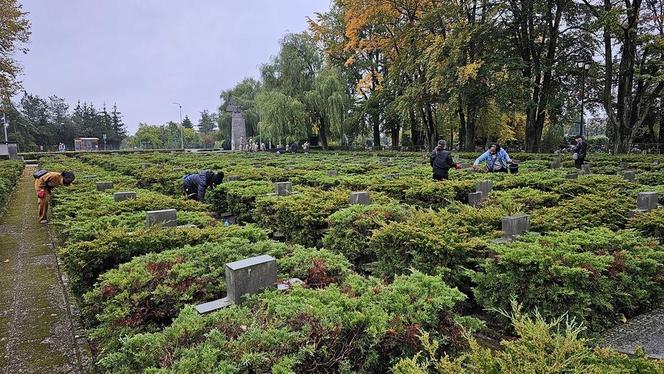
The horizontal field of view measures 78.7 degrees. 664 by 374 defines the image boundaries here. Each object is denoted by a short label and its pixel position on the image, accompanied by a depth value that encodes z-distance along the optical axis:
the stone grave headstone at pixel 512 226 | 4.26
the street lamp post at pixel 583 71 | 21.28
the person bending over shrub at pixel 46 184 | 8.28
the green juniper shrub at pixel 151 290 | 2.60
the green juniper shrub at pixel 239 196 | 7.78
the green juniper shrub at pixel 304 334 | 1.93
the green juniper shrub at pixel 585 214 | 4.72
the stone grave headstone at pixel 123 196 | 6.26
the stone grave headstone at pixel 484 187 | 7.25
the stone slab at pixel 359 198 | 6.14
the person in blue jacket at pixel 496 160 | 10.06
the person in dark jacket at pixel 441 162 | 8.51
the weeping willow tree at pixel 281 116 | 31.78
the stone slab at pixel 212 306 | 2.43
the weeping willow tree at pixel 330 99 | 31.26
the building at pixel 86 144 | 52.16
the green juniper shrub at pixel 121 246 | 3.56
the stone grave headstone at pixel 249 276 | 2.53
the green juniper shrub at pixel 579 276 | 3.26
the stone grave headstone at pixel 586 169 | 11.04
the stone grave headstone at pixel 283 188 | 7.40
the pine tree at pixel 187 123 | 96.38
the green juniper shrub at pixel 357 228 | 4.90
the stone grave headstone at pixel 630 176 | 8.60
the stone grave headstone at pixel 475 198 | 6.61
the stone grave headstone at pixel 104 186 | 7.91
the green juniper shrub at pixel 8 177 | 10.04
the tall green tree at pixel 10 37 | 17.78
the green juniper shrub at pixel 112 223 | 4.08
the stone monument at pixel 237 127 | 39.69
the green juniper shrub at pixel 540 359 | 1.70
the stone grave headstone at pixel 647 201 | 5.33
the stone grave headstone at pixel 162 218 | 4.37
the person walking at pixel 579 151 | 13.02
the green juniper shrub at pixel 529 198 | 6.21
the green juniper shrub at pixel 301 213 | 5.85
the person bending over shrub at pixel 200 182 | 8.84
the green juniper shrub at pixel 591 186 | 7.05
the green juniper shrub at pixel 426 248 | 3.97
